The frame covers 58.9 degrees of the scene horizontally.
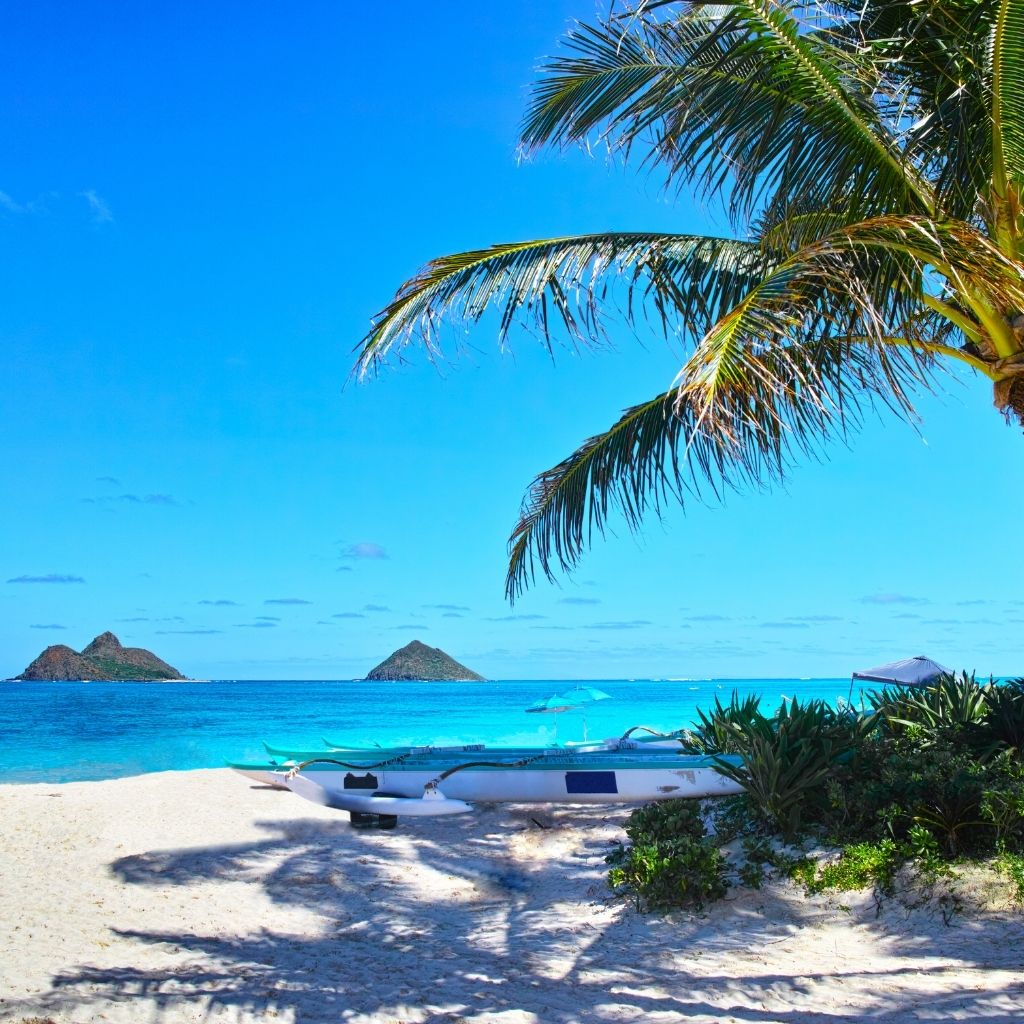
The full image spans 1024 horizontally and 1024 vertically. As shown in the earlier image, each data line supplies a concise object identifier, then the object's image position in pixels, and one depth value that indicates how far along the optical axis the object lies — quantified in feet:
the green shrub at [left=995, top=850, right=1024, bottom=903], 16.78
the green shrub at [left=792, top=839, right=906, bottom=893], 18.16
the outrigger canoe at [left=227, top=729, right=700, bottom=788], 31.22
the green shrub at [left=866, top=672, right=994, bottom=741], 24.29
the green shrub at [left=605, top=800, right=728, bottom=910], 18.61
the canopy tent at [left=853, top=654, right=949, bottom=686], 41.81
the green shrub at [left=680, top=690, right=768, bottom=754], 24.71
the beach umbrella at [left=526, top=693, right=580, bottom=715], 64.88
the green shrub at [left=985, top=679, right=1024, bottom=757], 22.08
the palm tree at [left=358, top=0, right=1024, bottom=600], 14.67
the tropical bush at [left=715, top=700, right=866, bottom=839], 21.21
